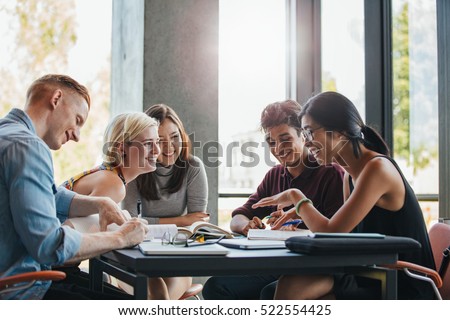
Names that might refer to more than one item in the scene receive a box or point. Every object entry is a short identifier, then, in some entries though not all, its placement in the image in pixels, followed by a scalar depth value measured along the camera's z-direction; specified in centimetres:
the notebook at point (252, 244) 177
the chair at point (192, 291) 268
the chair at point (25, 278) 165
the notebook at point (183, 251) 158
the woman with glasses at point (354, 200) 202
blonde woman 265
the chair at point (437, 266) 202
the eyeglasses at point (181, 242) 183
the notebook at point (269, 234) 208
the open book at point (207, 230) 224
